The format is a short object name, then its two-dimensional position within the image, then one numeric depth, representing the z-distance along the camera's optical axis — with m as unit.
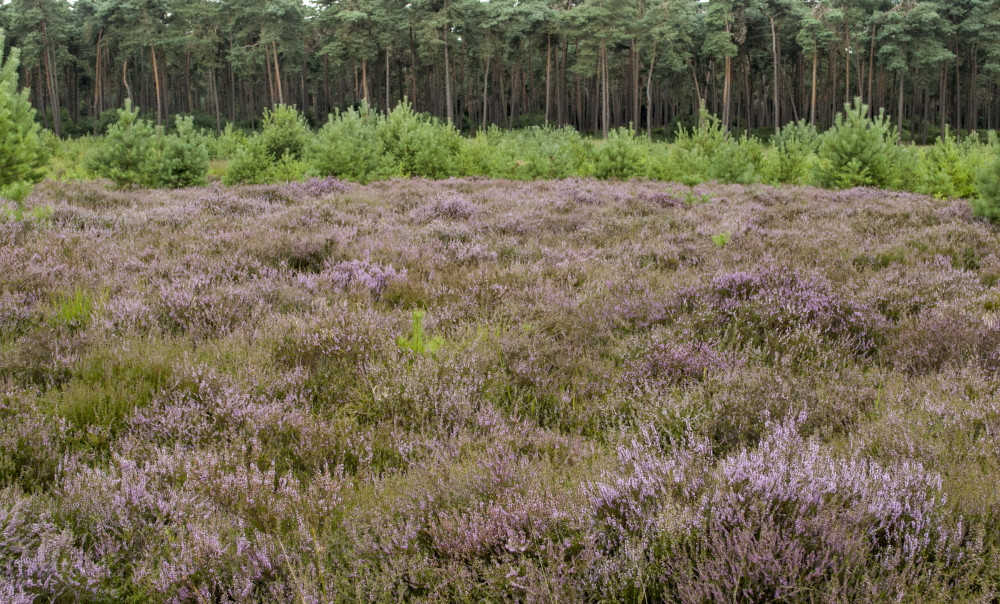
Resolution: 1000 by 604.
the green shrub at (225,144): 21.55
